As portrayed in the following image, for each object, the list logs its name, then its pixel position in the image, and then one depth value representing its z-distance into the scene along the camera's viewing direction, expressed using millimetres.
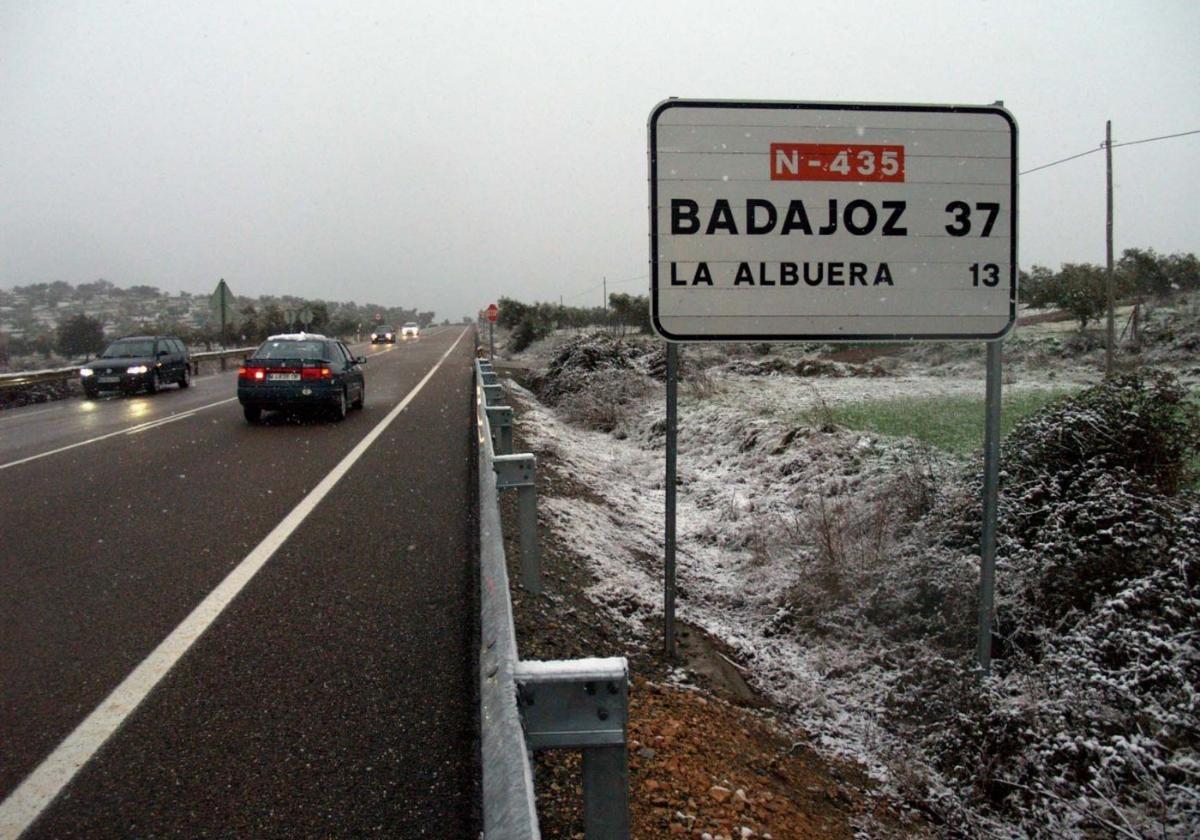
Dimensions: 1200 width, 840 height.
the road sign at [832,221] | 4094
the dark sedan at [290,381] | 14562
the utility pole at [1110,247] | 18622
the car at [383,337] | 69625
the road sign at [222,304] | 34906
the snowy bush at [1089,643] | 3088
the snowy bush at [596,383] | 18094
